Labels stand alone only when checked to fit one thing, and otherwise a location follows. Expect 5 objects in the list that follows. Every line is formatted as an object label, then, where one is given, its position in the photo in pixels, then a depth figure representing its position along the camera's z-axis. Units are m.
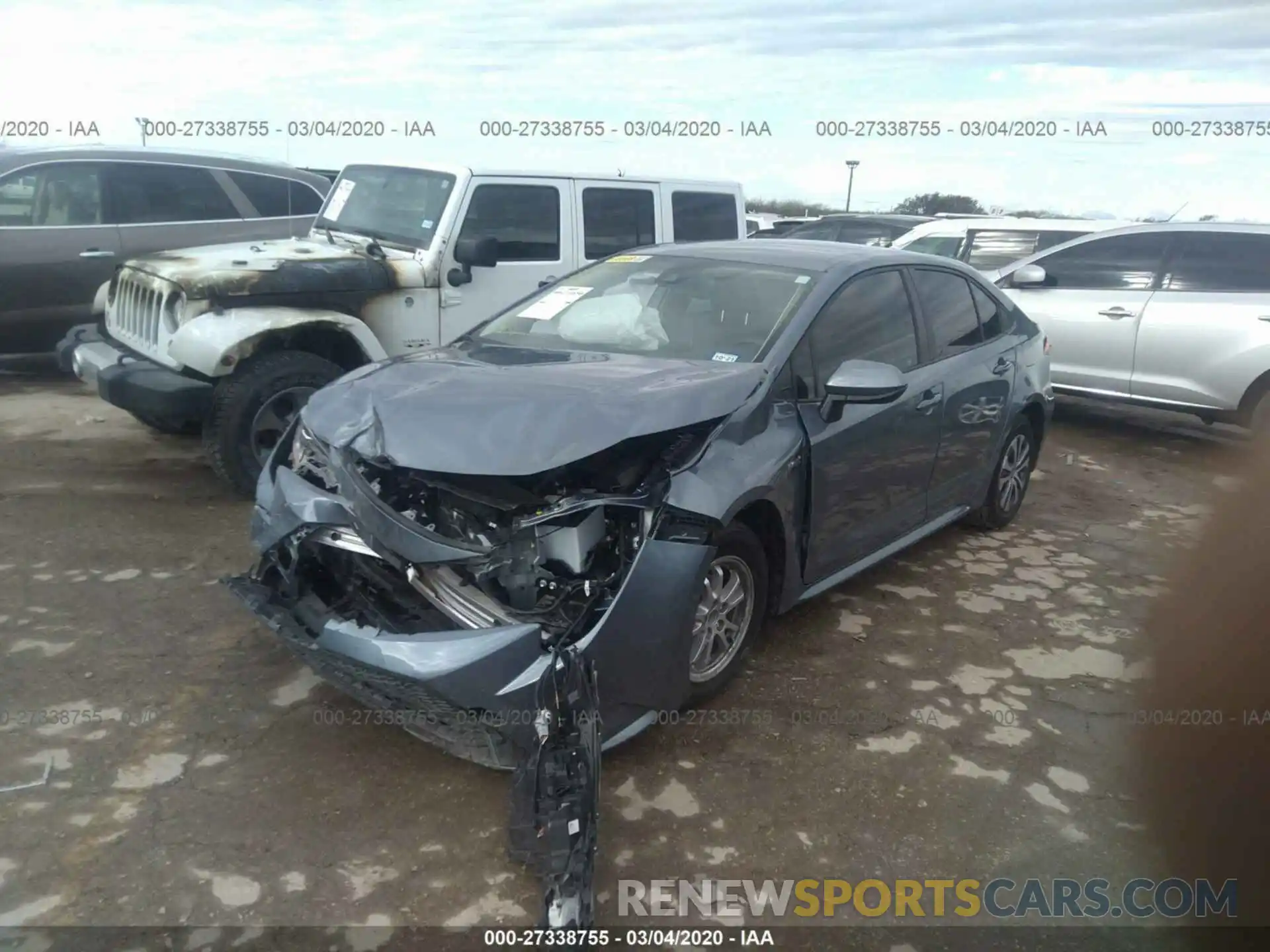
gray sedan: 3.01
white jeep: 5.29
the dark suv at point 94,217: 7.66
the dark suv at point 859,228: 13.06
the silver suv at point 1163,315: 7.80
